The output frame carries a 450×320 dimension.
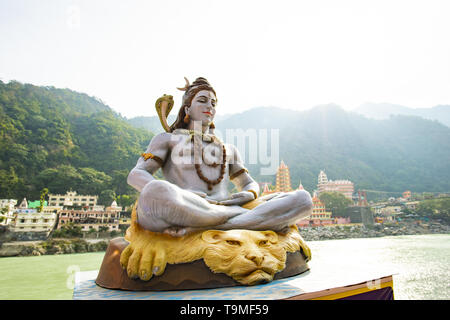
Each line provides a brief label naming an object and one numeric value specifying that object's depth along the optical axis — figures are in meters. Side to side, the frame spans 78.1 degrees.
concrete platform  1.64
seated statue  2.04
